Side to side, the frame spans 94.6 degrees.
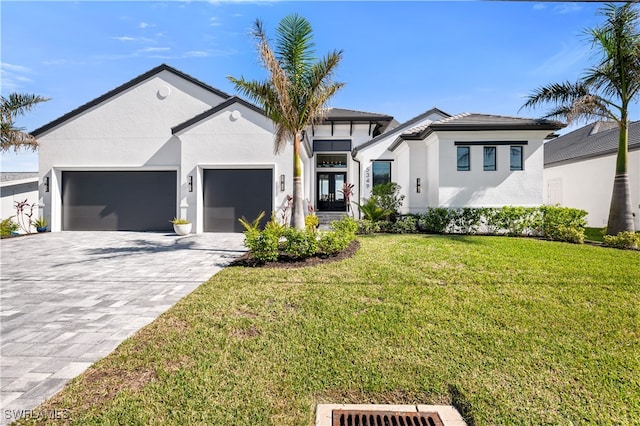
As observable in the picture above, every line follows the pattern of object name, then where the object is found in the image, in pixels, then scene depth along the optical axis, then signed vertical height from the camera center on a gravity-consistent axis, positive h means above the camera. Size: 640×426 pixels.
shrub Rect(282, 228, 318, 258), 7.42 -0.78
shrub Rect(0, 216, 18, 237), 12.27 -0.68
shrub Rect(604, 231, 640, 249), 9.07 -0.78
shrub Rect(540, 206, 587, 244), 10.26 -0.29
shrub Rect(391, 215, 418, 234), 12.21 -0.50
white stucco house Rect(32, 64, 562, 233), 12.18 +2.35
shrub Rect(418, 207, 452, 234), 11.97 -0.23
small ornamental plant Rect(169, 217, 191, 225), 12.42 -0.39
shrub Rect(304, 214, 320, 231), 10.71 -0.27
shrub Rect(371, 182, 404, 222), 13.10 +0.68
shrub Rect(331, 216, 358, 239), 8.80 -0.39
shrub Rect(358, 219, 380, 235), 11.90 -0.53
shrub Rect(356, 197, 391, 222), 12.73 +0.13
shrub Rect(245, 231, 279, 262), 7.08 -0.76
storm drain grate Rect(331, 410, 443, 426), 2.45 -1.73
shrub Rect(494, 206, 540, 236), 11.44 -0.17
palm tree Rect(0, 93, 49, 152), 12.88 +4.19
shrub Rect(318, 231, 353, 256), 7.68 -0.79
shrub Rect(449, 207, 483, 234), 11.81 -0.22
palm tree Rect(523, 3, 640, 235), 9.68 +4.62
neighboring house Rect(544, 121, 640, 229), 14.22 +2.46
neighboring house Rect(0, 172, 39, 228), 14.24 +0.92
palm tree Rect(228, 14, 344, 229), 8.09 +3.72
